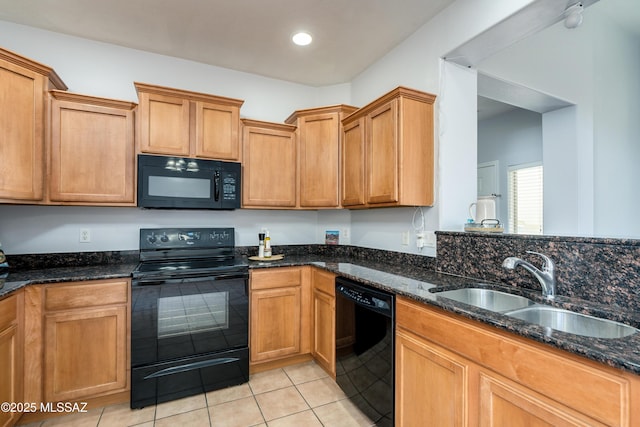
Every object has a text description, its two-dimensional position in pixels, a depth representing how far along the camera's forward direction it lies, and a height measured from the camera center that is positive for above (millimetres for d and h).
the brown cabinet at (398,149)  2168 +491
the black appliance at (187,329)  2061 -799
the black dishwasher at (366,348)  1683 -796
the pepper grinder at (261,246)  2850 -280
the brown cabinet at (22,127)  1864 +562
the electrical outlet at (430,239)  2258 -169
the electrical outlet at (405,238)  2484 -179
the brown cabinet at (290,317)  2404 -810
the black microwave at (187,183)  2354 +263
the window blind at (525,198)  4066 +239
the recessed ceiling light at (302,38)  2454 +1436
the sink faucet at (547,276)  1484 -290
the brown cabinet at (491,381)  879 -578
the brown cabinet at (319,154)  2826 +573
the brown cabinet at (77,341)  1848 -789
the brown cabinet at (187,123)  2355 +740
